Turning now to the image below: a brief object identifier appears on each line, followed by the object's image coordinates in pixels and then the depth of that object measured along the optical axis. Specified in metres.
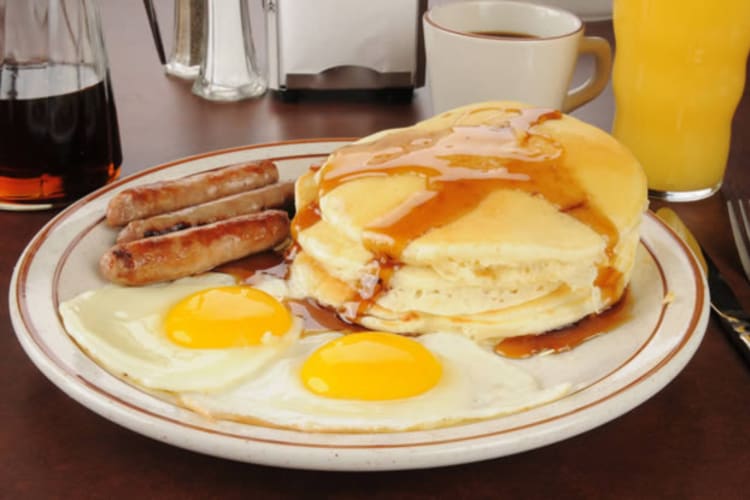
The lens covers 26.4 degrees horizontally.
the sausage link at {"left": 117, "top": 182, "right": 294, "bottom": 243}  0.68
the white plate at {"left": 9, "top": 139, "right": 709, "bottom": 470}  0.55
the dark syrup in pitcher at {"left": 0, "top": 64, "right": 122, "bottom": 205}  0.71
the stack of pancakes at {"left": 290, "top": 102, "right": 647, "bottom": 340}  0.62
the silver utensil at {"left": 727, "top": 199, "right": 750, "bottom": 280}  0.71
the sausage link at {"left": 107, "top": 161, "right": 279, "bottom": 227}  0.69
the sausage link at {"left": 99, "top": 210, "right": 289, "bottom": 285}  0.65
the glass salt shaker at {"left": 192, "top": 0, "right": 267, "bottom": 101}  0.86
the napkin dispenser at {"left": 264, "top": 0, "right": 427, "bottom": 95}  0.85
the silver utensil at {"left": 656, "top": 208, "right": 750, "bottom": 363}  0.65
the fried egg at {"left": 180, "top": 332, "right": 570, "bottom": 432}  0.57
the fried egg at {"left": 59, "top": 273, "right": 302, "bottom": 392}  0.59
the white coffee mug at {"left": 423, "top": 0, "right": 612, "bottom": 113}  0.79
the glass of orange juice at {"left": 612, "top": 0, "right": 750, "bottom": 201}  0.74
